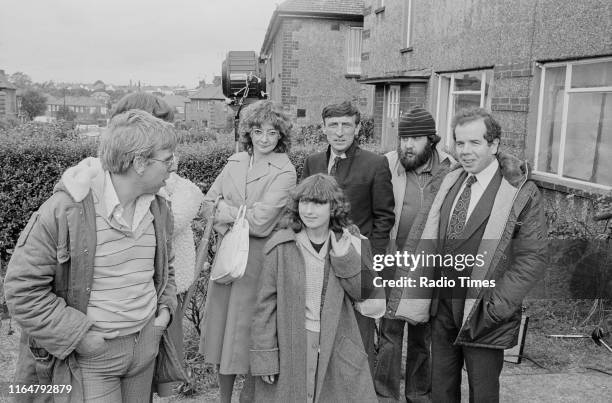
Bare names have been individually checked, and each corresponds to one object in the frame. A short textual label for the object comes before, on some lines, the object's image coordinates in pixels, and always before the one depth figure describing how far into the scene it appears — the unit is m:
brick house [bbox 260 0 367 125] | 21.78
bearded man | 3.82
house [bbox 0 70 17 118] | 68.56
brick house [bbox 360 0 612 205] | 6.86
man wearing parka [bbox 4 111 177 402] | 2.22
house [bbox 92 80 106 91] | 184.48
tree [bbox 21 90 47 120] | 92.56
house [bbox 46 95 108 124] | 141.71
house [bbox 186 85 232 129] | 87.69
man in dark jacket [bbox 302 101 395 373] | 3.70
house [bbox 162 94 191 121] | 128.27
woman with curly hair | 3.49
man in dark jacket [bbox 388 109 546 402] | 2.84
